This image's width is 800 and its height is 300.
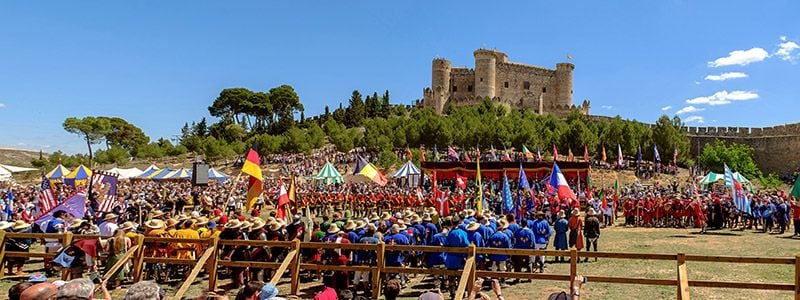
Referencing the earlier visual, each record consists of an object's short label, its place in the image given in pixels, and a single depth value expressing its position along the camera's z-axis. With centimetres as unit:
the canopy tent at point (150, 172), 3865
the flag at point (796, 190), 2130
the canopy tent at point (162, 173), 3653
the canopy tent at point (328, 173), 2831
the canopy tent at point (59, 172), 3716
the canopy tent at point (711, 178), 3322
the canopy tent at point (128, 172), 4124
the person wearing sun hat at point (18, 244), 1291
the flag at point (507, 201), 1995
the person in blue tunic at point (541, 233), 1454
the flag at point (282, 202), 1609
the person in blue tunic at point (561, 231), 1510
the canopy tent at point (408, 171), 3196
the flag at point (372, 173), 2513
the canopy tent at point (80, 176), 3192
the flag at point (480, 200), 1911
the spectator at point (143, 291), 496
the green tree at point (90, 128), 10738
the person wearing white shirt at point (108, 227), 1359
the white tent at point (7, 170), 2412
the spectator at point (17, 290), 517
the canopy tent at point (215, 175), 3762
